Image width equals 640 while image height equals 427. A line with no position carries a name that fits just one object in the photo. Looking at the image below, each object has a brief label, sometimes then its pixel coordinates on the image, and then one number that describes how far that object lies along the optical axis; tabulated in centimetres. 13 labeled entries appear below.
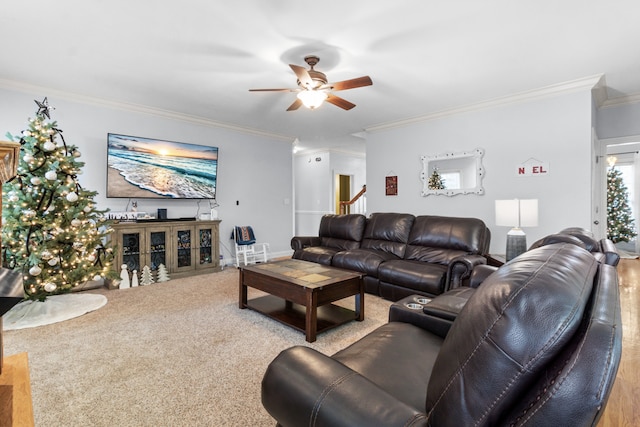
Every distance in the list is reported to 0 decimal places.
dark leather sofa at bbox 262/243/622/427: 60
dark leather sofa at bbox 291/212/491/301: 330
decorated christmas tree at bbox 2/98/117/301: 313
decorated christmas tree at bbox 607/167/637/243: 688
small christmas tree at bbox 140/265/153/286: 437
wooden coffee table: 264
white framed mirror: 467
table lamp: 330
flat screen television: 442
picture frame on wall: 555
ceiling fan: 293
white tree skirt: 292
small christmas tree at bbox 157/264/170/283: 451
